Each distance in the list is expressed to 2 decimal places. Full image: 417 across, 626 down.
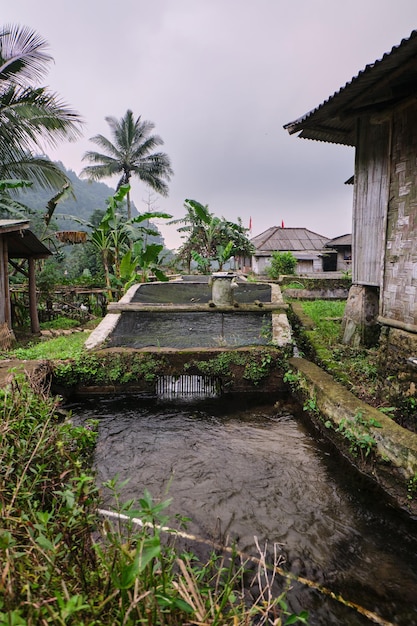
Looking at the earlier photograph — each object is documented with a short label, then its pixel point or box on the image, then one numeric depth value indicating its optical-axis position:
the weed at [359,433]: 3.78
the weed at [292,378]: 5.87
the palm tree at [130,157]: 27.06
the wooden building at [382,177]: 4.68
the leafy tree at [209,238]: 21.81
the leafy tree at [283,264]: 19.34
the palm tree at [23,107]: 9.30
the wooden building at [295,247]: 26.47
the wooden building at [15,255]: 8.38
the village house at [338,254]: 25.23
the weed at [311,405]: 5.07
